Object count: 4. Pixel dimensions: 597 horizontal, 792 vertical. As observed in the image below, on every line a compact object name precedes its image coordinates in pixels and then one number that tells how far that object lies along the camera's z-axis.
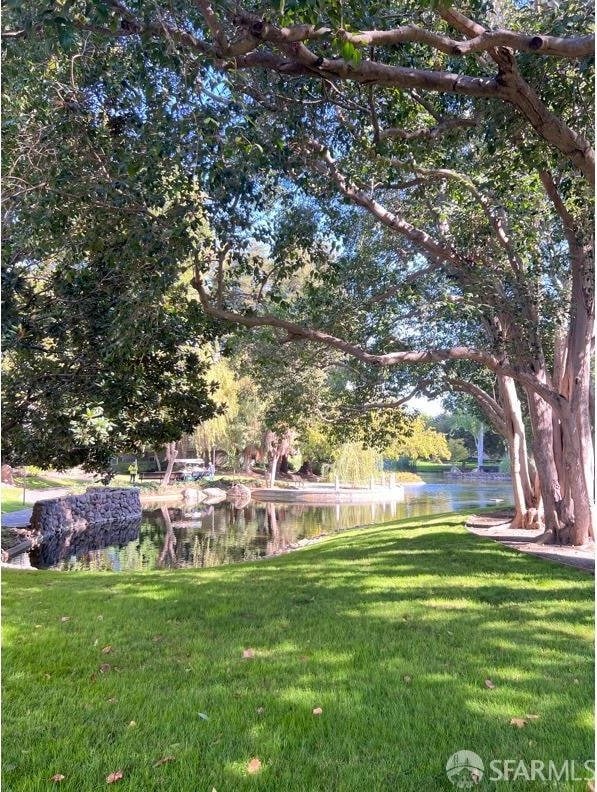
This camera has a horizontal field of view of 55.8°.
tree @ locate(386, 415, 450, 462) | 25.16
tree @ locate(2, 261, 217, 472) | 5.18
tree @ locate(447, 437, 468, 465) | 52.32
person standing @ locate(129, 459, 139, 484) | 29.01
